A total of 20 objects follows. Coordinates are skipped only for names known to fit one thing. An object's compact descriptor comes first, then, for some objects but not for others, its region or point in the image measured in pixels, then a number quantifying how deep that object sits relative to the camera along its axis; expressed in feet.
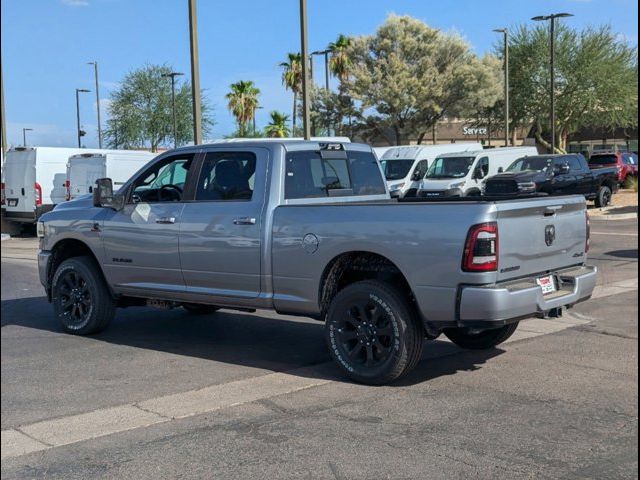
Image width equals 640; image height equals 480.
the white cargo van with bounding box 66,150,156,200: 71.46
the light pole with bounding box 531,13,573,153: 110.22
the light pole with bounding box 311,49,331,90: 170.17
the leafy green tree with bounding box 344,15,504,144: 160.45
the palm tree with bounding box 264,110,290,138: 193.67
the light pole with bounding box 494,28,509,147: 118.83
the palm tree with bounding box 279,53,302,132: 187.01
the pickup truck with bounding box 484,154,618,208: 79.41
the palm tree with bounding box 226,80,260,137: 194.90
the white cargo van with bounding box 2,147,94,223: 74.49
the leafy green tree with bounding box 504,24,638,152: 149.18
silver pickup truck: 18.79
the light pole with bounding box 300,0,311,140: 61.05
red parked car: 110.01
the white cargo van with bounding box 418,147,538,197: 86.33
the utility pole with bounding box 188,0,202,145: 55.77
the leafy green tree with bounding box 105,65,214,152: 144.77
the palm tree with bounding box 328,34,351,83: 173.88
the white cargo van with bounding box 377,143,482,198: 94.94
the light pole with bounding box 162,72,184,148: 133.64
